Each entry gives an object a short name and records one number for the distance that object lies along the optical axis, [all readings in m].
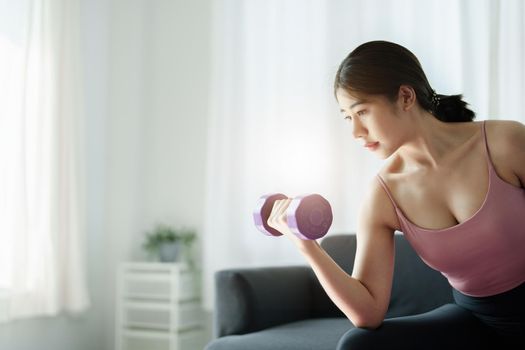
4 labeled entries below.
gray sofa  2.15
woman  1.36
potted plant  3.43
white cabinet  3.31
